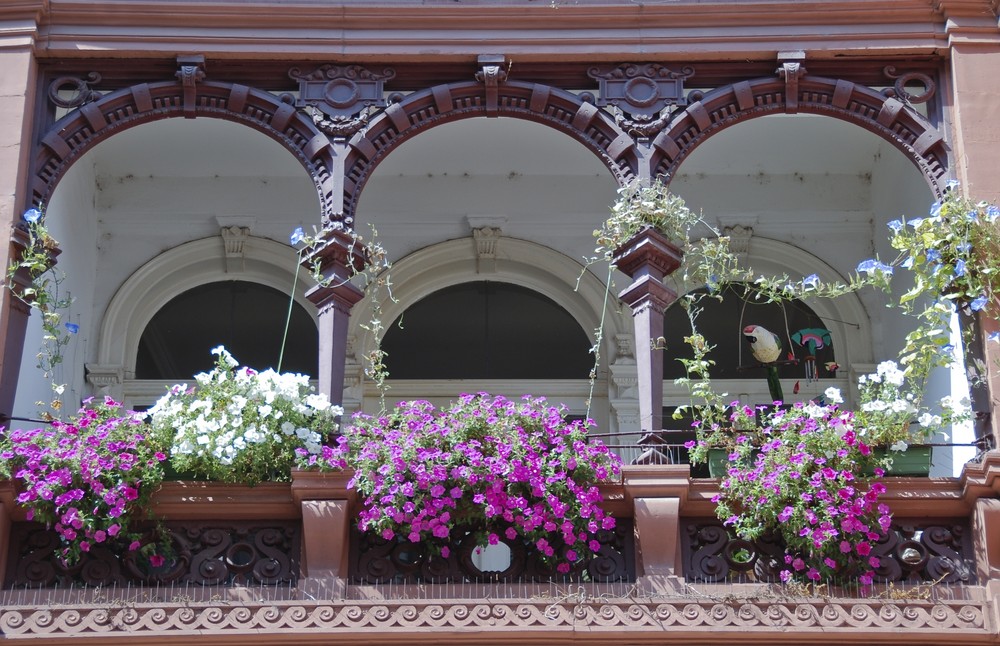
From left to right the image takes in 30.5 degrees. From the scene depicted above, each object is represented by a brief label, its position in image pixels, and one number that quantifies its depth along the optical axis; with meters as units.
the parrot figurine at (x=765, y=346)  10.20
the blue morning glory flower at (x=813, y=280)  9.47
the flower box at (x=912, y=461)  9.15
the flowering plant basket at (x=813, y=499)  8.64
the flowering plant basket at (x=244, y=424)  8.91
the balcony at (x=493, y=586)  8.45
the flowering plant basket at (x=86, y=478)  8.71
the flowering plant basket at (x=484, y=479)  8.69
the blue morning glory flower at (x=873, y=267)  9.33
